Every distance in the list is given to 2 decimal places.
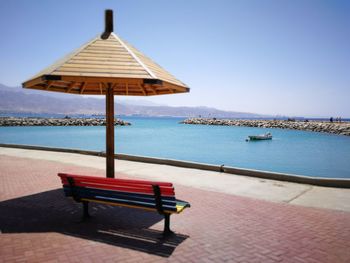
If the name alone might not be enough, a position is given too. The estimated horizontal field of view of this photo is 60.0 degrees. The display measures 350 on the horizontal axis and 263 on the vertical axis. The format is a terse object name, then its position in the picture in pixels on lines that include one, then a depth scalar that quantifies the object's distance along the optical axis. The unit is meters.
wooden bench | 4.84
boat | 47.03
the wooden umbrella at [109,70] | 6.02
